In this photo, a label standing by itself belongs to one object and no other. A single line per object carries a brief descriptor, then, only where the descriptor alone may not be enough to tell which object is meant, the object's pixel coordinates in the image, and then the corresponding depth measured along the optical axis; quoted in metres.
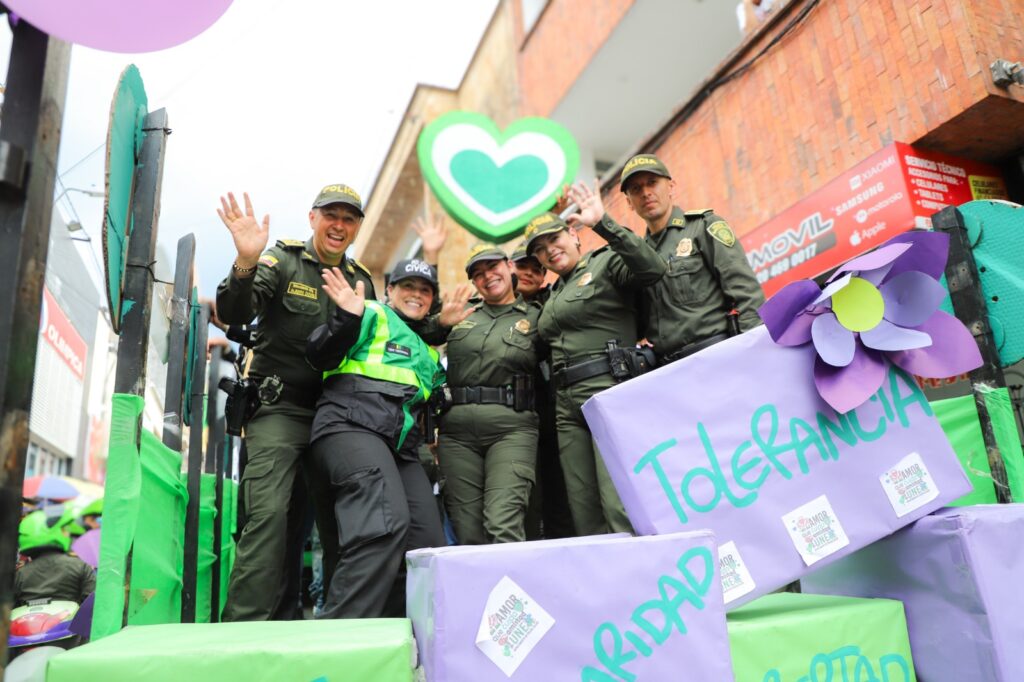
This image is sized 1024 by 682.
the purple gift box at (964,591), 1.88
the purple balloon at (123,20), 1.47
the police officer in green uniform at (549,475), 3.65
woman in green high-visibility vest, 2.39
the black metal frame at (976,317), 2.73
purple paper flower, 2.08
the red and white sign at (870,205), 4.74
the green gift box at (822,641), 1.80
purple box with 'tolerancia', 1.93
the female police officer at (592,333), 2.99
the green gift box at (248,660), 1.38
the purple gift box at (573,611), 1.53
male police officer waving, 2.82
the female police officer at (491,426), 3.15
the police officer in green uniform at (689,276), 3.05
